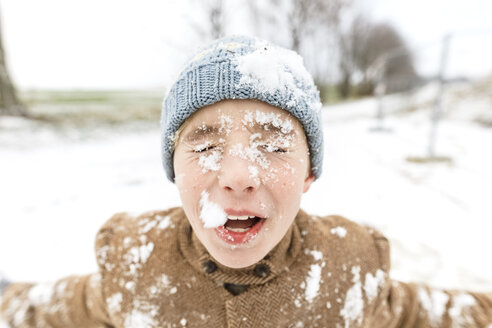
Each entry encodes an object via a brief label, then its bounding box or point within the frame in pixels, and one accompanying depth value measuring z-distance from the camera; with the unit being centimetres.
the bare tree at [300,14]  1202
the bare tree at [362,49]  2169
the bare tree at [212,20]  859
